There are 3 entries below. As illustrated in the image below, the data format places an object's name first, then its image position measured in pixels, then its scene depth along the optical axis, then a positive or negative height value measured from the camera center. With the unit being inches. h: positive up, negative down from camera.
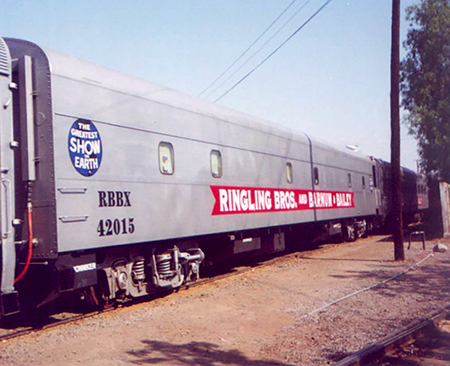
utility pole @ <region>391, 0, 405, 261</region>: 529.7 +82.4
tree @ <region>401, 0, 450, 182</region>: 1008.9 +263.4
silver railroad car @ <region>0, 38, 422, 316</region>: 260.8 +26.7
